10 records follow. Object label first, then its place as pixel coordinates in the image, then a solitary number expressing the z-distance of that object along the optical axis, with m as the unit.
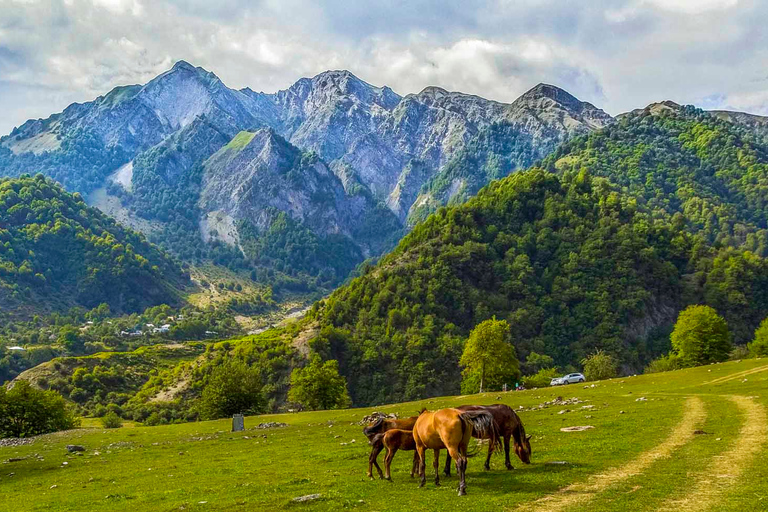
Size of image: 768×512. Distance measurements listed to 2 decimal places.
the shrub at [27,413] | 66.75
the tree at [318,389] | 90.81
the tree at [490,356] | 91.94
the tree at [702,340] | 90.94
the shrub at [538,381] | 100.62
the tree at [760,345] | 91.56
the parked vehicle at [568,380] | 93.75
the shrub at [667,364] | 98.94
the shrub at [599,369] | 103.99
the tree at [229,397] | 81.94
